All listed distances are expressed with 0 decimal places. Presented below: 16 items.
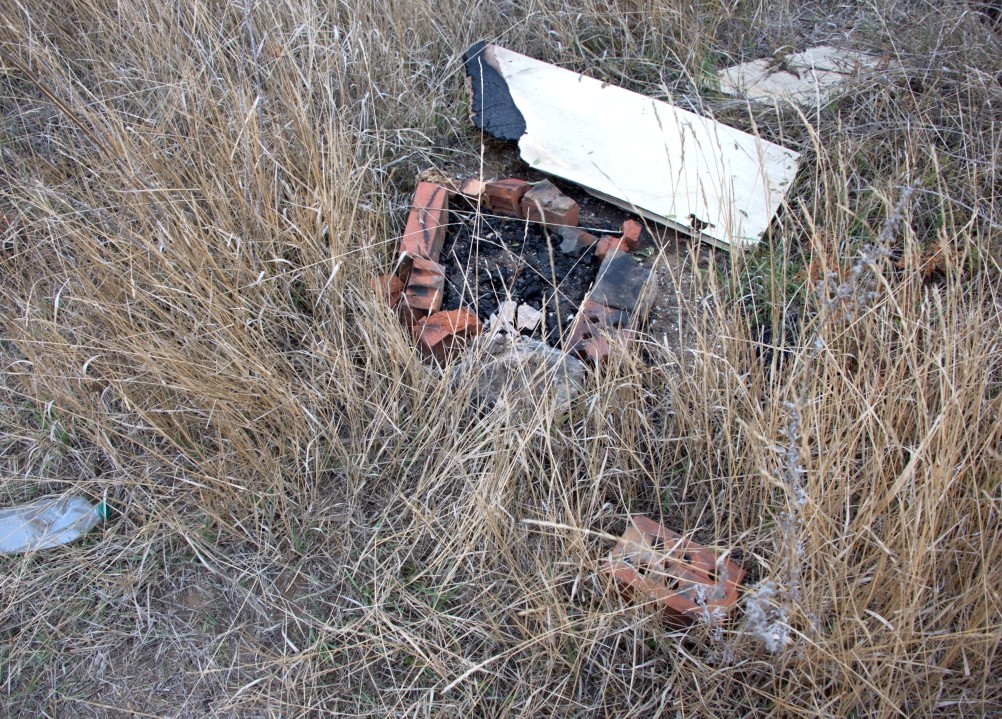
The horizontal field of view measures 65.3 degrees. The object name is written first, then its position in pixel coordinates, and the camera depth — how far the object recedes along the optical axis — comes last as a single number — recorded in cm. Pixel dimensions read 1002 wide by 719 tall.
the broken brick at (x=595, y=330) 241
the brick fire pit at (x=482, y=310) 250
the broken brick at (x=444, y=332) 250
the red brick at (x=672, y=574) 179
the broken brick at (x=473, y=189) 295
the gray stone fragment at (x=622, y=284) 260
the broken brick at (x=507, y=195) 291
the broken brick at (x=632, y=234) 285
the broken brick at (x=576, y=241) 283
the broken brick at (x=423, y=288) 264
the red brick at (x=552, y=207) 287
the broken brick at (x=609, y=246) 279
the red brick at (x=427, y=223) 271
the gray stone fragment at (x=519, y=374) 217
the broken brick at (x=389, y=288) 246
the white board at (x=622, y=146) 287
